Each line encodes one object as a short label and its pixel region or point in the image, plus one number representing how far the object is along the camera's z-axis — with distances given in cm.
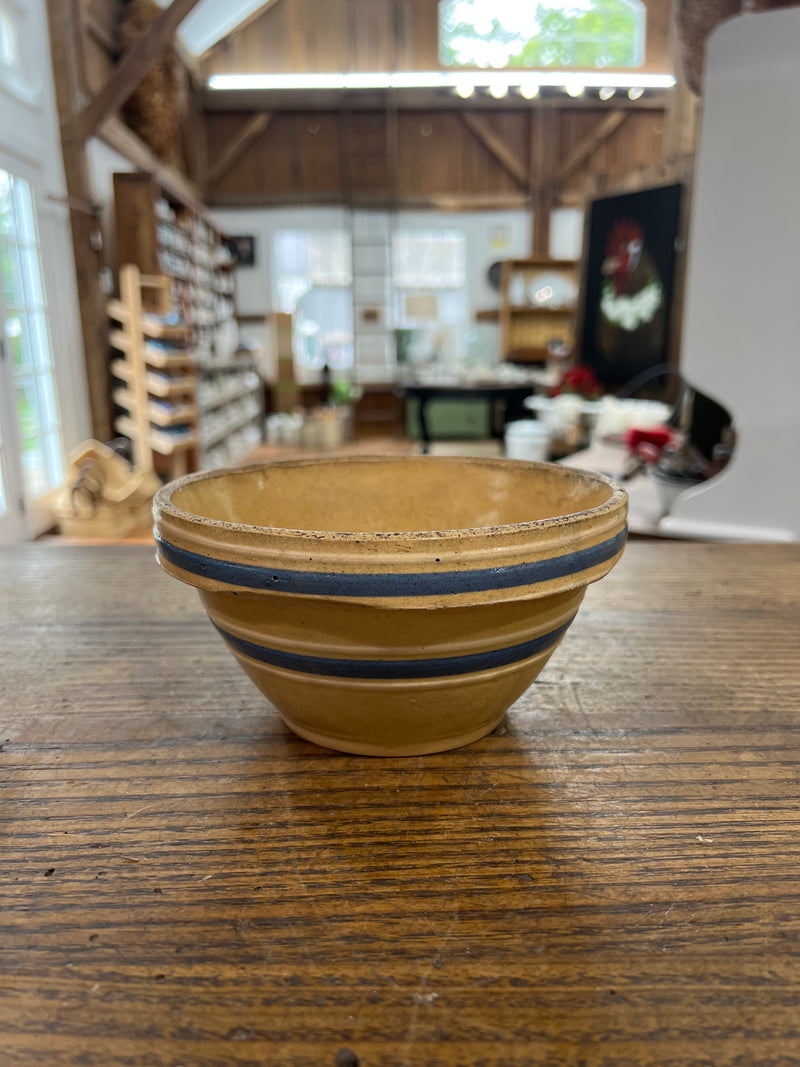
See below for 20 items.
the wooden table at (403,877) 30
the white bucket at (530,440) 397
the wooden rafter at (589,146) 825
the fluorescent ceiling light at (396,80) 762
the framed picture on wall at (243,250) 847
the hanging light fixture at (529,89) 629
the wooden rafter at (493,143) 823
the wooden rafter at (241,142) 817
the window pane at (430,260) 873
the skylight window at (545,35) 746
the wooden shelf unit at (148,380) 425
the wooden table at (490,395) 621
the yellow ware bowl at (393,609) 37
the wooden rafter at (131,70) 409
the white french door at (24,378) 355
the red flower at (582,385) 479
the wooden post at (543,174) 820
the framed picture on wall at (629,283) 508
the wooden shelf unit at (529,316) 818
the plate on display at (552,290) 827
